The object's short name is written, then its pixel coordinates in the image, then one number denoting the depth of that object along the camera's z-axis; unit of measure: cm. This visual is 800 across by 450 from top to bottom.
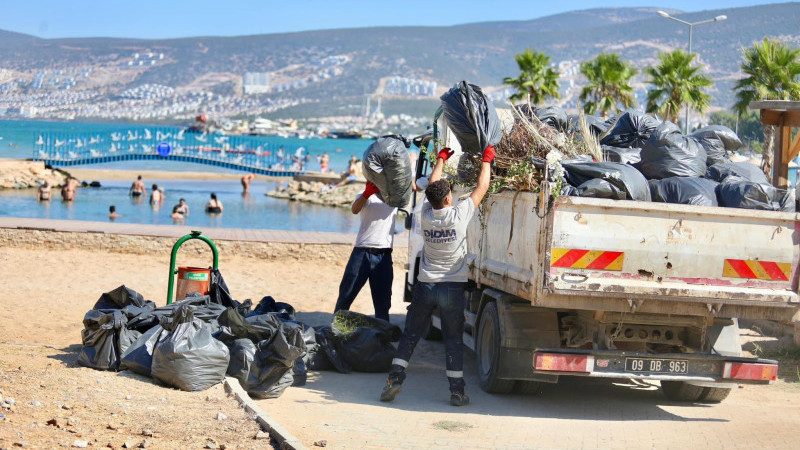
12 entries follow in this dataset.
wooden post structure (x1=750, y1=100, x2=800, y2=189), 1086
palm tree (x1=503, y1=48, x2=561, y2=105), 4238
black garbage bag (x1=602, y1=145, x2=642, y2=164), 836
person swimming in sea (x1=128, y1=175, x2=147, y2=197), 4034
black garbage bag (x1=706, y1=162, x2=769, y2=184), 820
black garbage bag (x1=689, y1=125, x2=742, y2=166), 887
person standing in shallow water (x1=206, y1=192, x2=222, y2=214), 3428
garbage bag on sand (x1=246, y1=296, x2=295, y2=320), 883
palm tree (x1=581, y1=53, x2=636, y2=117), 3834
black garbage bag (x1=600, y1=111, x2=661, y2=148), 911
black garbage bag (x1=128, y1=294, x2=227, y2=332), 790
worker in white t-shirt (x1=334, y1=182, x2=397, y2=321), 955
